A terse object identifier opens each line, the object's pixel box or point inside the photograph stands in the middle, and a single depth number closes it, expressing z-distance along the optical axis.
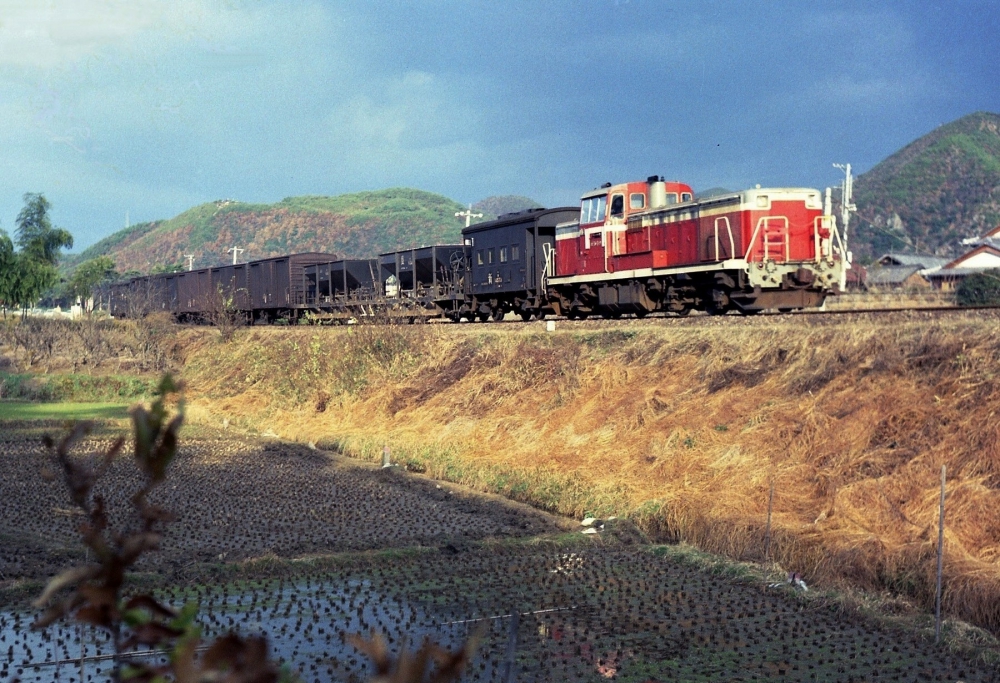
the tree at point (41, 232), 77.94
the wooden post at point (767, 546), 12.49
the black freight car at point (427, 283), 35.29
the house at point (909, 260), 80.56
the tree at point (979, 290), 34.39
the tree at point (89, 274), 109.56
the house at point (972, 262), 60.31
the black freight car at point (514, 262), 30.30
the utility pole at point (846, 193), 41.00
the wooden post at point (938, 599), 9.29
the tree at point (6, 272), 68.44
